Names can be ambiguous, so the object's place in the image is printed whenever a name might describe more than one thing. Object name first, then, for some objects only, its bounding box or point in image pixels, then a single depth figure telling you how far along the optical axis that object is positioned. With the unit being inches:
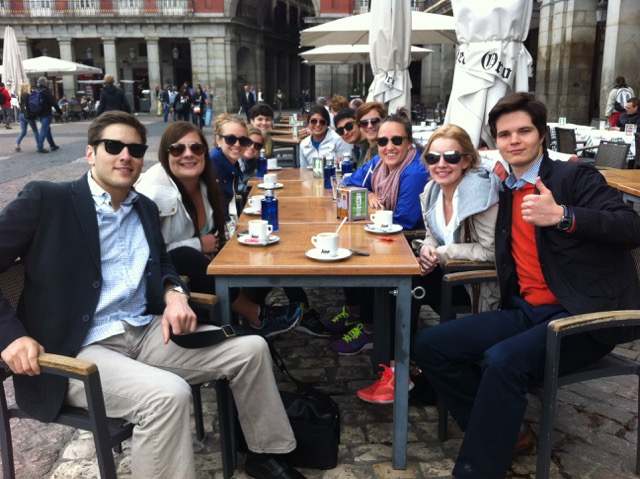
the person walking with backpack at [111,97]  576.1
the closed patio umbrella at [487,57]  158.9
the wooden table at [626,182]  164.6
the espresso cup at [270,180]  193.3
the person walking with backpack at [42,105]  572.4
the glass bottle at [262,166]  236.7
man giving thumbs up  91.3
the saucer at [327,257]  101.3
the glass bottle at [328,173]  190.2
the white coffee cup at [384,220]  126.2
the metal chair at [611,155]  235.0
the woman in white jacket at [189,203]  125.3
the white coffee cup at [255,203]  149.3
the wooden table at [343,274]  98.2
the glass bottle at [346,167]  207.6
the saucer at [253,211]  147.5
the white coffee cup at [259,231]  114.4
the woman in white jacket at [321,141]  256.8
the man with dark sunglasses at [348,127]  242.5
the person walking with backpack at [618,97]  413.2
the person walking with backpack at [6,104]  850.5
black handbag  103.8
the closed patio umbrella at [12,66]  740.0
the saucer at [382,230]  124.3
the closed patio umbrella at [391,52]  254.1
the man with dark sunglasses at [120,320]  82.4
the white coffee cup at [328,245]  102.4
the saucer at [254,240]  113.1
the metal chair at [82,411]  76.7
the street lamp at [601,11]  474.9
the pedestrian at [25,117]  575.5
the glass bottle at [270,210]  126.0
